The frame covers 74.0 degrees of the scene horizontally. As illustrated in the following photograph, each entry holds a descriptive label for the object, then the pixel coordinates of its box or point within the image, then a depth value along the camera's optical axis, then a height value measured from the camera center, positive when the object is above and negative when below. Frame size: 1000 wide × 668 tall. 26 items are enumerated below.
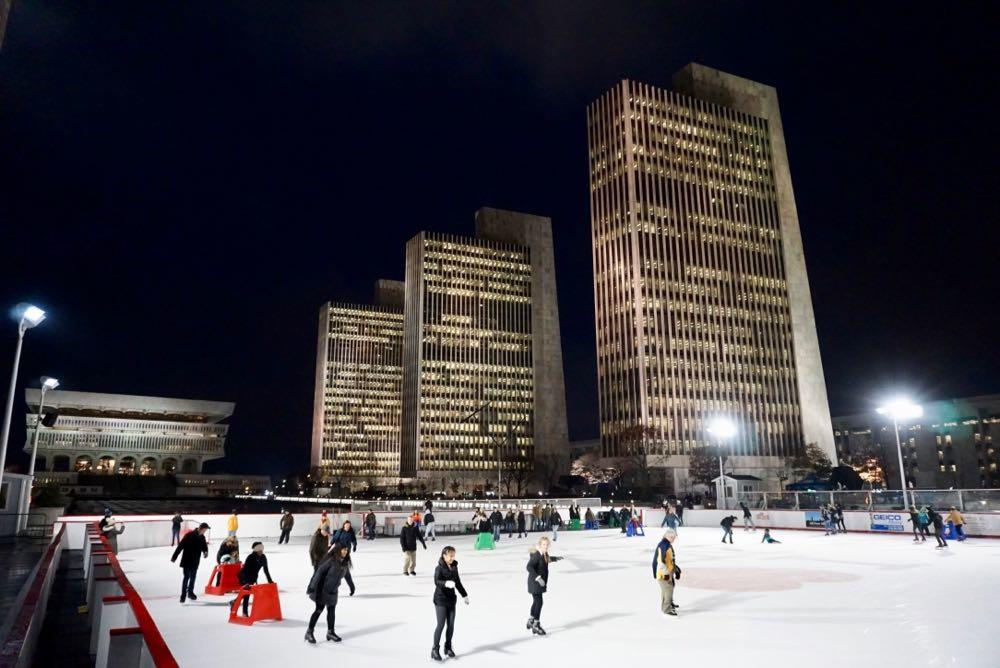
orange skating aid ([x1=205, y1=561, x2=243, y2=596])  18.09 -2.10
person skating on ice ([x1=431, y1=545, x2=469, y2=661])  11.30 -1.71
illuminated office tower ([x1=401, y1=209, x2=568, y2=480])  168.62 +35.10
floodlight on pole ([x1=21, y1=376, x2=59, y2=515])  34.43 +6.23
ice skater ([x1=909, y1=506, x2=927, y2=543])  34.41 -2.01
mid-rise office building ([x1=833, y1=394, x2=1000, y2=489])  144.50 +7.97
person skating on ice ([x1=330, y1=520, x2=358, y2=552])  19.83 -1.10
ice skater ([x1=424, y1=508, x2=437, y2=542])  34.83 -1.50
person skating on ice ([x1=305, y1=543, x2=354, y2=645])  12.66 -1.66
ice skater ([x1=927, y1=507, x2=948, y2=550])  30.42 -2.03
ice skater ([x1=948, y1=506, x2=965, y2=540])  34.12 -1.94
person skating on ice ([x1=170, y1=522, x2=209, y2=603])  16.55 -1.18
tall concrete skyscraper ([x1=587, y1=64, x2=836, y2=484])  130.75 +41.35
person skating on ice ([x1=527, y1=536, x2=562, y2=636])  13.12 -1.64
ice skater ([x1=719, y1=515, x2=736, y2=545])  35.78 -1.86
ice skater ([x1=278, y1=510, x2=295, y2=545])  36.06 -1.34
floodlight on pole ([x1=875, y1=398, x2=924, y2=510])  45.41 +5.26
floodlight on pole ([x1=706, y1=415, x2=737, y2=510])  57.72 +5.36
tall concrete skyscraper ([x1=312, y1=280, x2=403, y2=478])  193.62 +9.90
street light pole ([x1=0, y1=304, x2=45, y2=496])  23.30 +6.44
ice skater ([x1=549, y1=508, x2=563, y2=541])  44.06 -1.71
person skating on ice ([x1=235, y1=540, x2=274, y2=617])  14.50 -1.39
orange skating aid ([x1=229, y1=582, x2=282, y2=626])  14.53 -2.25
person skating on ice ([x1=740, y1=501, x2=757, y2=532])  43.97 -2.05
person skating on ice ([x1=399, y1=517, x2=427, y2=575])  22.75 -1.50
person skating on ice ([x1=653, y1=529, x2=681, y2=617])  14.69 -1.77
